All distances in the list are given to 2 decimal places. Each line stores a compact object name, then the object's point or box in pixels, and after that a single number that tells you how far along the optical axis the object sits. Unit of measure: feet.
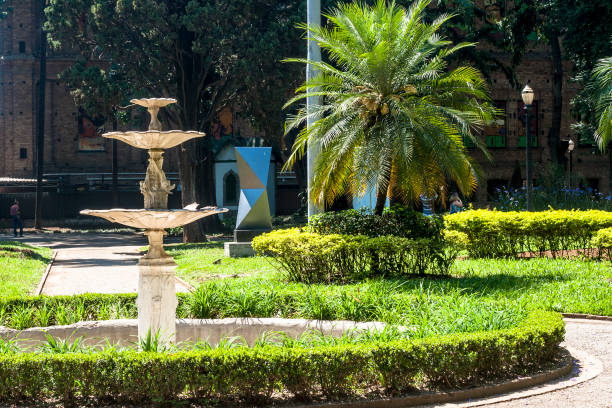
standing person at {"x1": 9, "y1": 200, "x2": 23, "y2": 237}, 121.29
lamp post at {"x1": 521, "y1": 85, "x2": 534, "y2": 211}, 74.69
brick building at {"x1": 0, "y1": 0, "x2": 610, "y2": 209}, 155.74
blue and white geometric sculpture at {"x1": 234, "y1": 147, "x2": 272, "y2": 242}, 74.84
